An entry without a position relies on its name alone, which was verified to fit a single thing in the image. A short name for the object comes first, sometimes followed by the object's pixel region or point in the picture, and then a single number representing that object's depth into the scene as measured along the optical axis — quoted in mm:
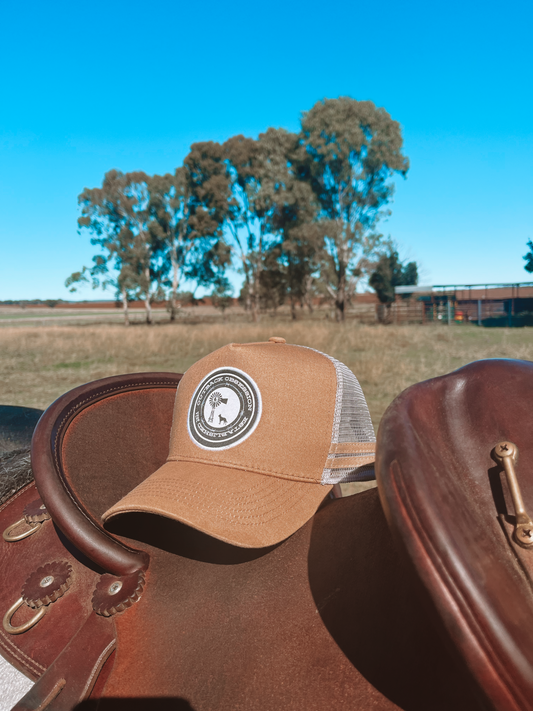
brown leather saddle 405
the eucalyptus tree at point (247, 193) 24484
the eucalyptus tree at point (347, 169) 20703
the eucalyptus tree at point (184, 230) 27391
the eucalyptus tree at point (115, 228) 27500
